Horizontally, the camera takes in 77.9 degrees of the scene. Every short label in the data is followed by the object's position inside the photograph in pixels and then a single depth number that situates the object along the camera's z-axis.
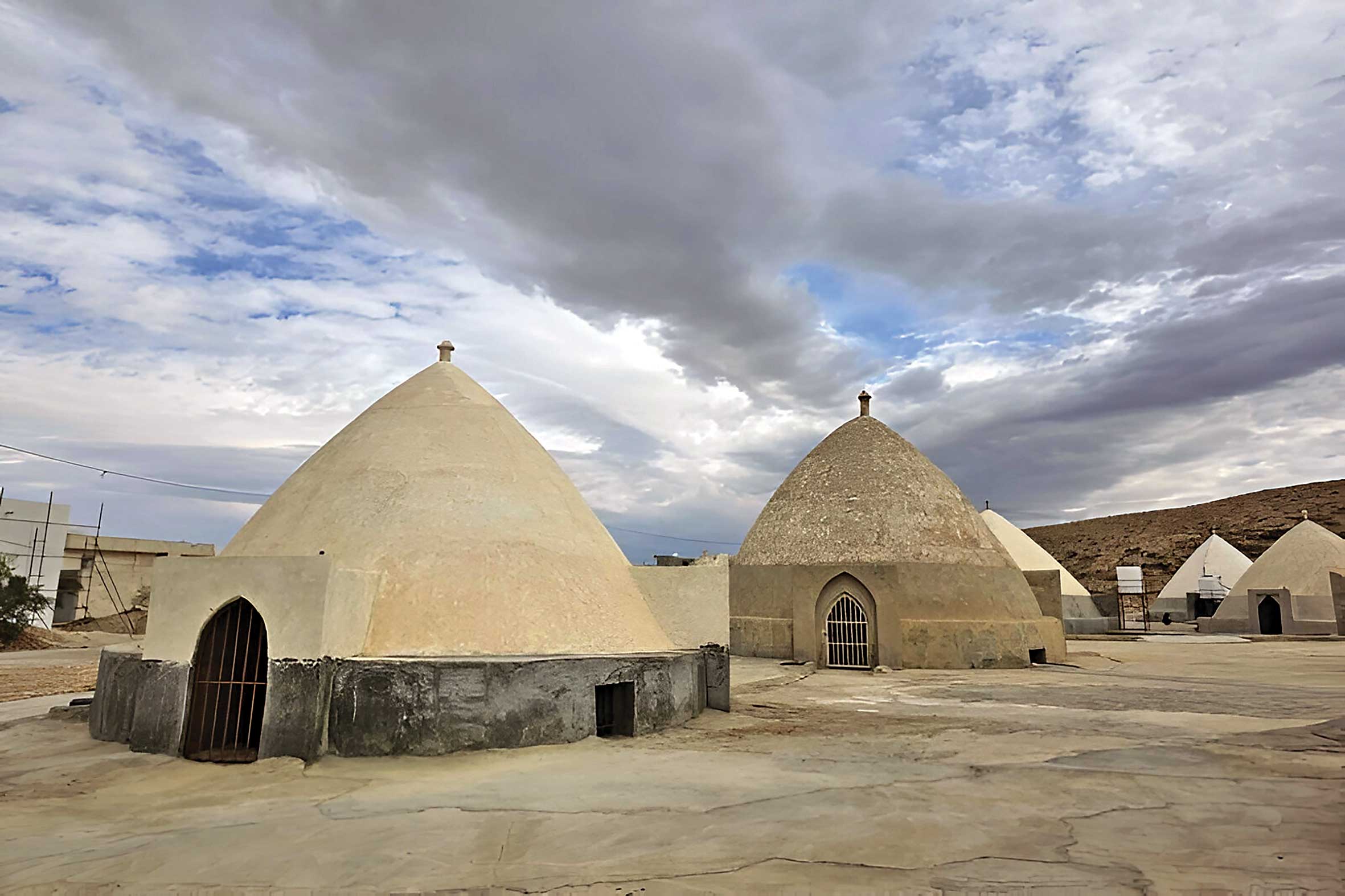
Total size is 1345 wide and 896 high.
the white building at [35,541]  35.12
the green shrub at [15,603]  27.81
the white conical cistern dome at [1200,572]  46.66
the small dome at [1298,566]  34.91
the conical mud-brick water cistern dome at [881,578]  20.72
